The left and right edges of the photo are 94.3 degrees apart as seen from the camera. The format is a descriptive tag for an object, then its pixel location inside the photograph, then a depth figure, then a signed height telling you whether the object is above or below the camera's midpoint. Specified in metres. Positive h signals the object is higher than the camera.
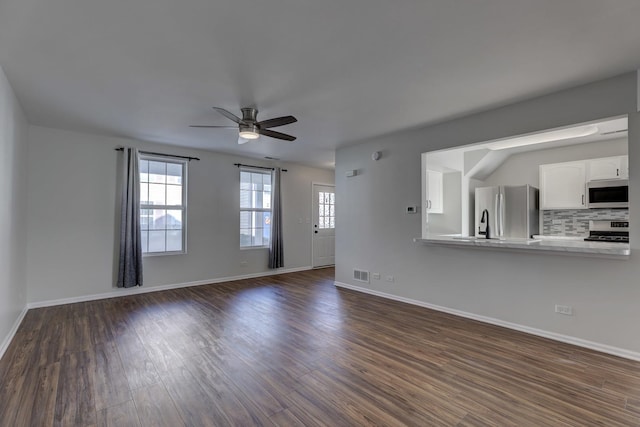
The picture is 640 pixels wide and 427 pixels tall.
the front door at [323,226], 7.56 -0.27
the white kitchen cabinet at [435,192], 5.59 +0.47
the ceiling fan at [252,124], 3.30 +1.04
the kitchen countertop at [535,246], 2.76 -0.32
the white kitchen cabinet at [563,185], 4.84 +0.54
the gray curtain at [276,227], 6.60 -0.25
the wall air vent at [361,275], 5.09 -1.04
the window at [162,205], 5.22 +0.19
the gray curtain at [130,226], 4.79 -0.18
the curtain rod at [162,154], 4.91 +1.09
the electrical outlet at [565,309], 3.05 -0.96
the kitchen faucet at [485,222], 4.90 -0.09
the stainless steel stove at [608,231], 4.54 -0.23
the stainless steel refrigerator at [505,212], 4.77 +0.08
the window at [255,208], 6.41 +0.17
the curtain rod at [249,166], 6.21 +1.07
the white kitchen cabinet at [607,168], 4.45 +0.75
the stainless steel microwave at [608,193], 4.37 +0.36
